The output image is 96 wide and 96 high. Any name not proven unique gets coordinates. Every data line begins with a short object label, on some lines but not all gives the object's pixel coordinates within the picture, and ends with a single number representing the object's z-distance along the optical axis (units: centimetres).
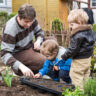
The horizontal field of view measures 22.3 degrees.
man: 339
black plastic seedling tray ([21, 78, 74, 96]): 316
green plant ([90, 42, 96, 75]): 444
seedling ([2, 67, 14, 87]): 343
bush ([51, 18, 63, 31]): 699
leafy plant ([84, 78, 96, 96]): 213
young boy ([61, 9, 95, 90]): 324
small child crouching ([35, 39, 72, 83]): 350
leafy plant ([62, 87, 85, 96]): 221
